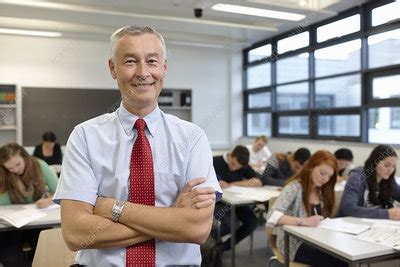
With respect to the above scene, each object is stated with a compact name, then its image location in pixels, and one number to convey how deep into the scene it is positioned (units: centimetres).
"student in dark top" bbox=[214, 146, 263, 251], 370
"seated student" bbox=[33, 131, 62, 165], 537
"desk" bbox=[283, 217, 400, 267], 191
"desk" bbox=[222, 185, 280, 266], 329
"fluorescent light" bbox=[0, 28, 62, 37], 582
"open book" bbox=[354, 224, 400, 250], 207
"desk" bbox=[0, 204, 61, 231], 242
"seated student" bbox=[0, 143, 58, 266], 263
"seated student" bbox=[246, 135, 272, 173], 605
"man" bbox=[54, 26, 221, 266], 107
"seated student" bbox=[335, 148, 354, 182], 443
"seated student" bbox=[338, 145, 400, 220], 281
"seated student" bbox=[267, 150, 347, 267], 248
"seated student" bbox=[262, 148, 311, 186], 433
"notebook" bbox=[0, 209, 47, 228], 241
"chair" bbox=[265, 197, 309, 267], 257
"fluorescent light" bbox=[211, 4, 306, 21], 496
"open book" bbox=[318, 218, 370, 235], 232
